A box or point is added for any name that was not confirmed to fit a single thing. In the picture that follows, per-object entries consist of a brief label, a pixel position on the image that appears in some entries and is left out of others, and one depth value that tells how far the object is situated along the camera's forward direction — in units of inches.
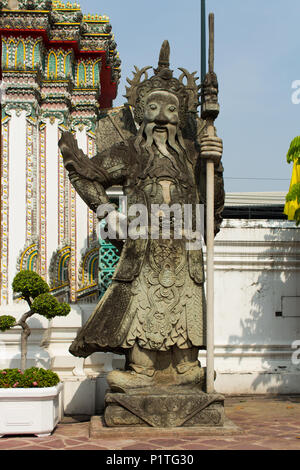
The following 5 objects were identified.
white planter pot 201.6
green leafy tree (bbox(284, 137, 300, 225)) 268.4
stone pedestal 197.3
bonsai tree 225.5
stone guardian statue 205.9
